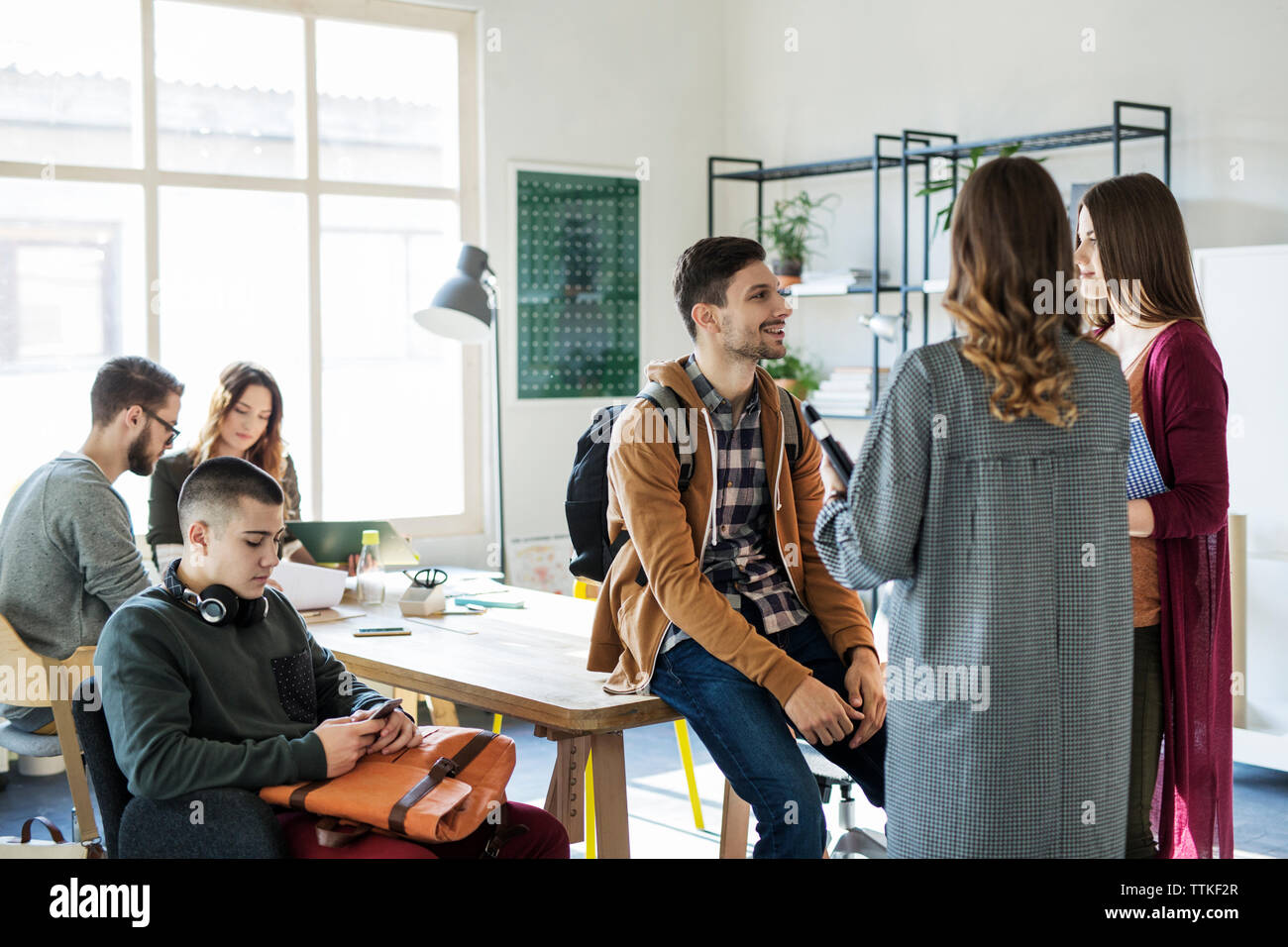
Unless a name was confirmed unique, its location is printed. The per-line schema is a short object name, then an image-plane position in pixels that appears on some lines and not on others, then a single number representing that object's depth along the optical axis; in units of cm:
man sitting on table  239
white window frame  471
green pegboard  559
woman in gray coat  179
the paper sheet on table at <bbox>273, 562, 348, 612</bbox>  337
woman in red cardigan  221
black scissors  353
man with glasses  302
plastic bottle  360
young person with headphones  198
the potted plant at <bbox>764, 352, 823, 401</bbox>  561
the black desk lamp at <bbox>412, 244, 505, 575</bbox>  432
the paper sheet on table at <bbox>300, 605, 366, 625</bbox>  336
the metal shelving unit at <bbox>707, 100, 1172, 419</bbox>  452
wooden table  250
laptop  371
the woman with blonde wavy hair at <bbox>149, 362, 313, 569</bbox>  364
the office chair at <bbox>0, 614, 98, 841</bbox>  298
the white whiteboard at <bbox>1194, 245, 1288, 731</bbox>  409
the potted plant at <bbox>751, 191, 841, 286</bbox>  561
